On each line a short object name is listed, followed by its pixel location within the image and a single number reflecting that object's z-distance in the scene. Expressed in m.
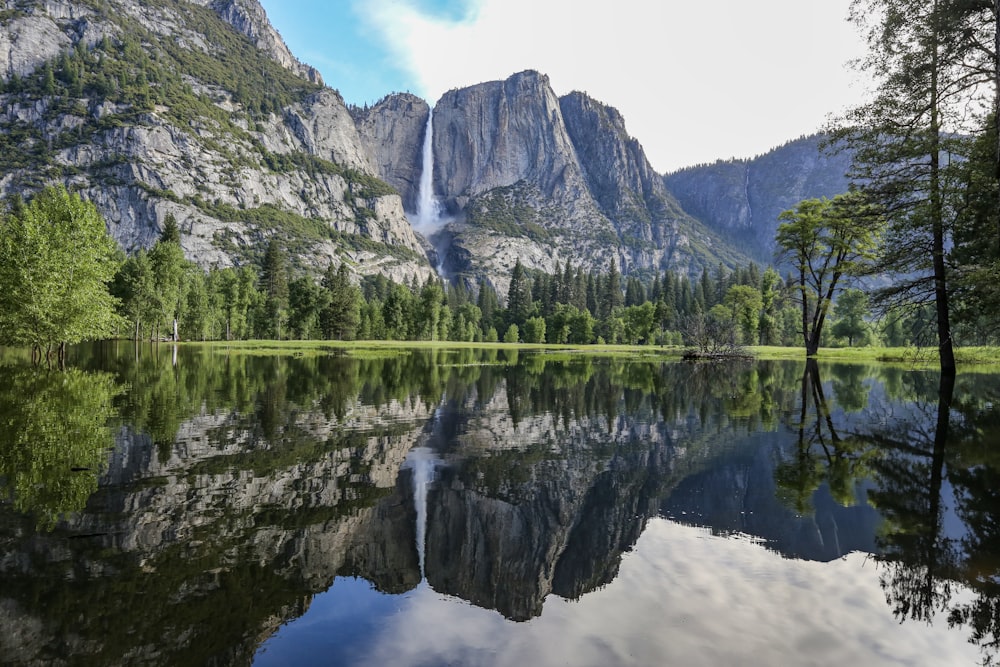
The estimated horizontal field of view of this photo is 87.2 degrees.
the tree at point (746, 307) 97.75
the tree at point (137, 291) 76.62
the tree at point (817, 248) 50.97
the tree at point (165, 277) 78.25
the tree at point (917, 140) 20.60
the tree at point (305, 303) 105.12
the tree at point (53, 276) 30.20
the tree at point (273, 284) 111.04
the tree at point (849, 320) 102.86
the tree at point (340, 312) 110.00
